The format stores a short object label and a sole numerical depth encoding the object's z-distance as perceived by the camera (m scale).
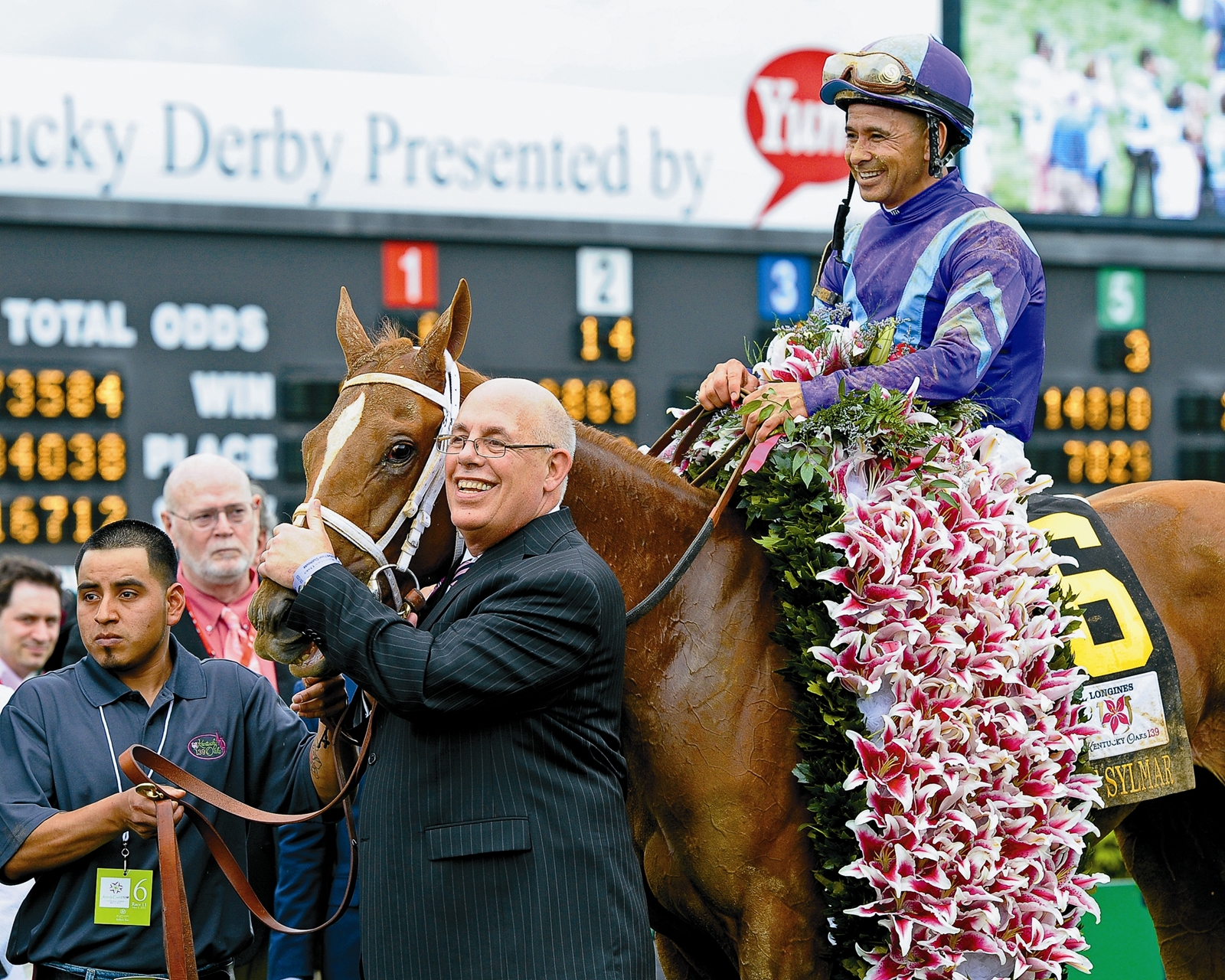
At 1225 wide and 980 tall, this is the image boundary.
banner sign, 14.21
